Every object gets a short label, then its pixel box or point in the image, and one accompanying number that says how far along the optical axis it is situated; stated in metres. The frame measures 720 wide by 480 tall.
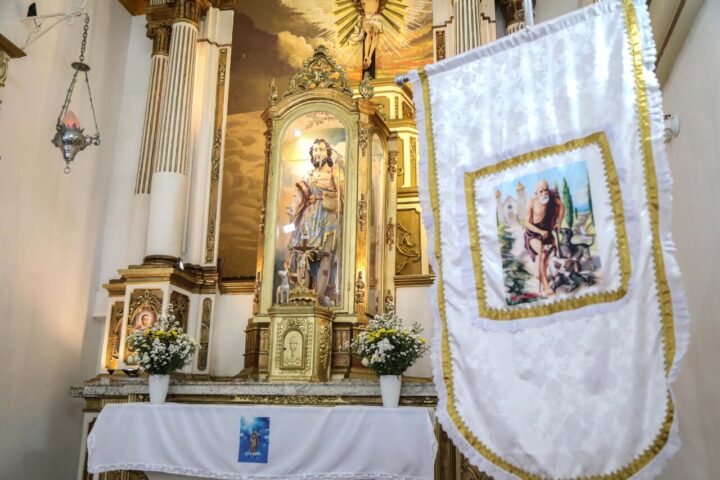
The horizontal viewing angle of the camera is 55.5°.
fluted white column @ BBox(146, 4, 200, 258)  7.72
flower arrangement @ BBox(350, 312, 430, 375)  5.16
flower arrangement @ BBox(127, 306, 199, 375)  5.65
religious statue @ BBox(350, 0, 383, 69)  8.60
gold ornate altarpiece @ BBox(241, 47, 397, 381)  6.65
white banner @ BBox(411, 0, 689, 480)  2.66
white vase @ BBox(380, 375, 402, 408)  5.10
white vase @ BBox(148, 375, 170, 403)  5.62
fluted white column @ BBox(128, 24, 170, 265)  8.18
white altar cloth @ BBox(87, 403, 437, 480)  4.68
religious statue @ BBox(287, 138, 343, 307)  6.82
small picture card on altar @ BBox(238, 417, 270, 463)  4.95
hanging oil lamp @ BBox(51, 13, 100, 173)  6.77
